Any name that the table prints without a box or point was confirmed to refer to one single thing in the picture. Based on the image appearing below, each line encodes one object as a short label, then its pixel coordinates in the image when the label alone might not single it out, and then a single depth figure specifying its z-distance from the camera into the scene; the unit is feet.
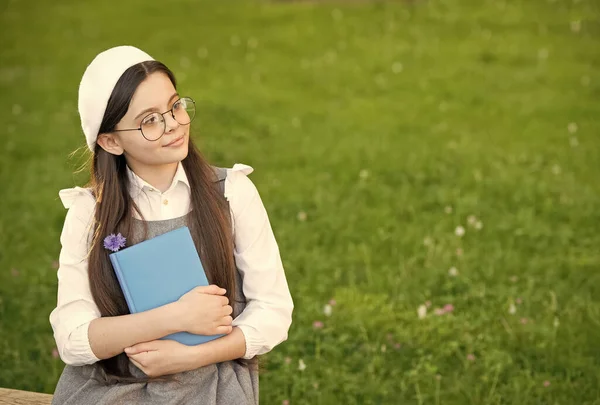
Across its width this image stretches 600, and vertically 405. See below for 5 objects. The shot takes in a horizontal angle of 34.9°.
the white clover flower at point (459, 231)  18.40
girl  9.12
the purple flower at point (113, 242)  9.37
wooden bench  11.21
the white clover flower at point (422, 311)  15.66
